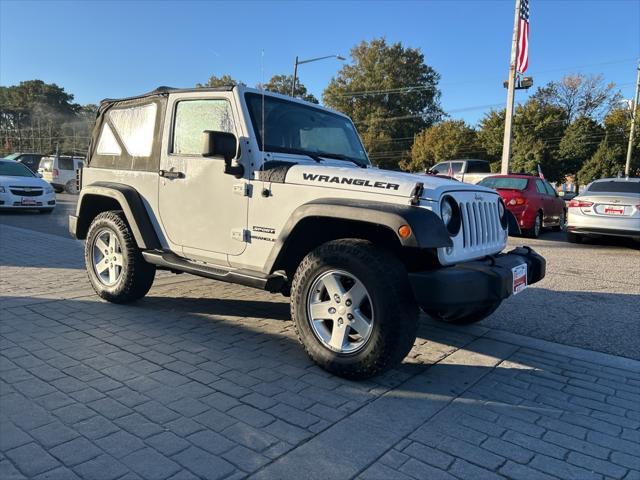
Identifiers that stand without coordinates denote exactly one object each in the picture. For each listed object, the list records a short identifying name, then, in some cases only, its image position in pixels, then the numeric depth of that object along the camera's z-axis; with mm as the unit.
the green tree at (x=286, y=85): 57188
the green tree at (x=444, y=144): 46500
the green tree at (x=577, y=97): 51312
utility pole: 33188
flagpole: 17609
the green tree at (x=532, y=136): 38750
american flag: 17484
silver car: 9773
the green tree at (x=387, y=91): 59938
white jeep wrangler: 3193
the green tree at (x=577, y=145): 39375
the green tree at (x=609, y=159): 38125
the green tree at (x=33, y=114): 79312
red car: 11586
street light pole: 19866
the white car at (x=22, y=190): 13508
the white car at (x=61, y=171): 22094
